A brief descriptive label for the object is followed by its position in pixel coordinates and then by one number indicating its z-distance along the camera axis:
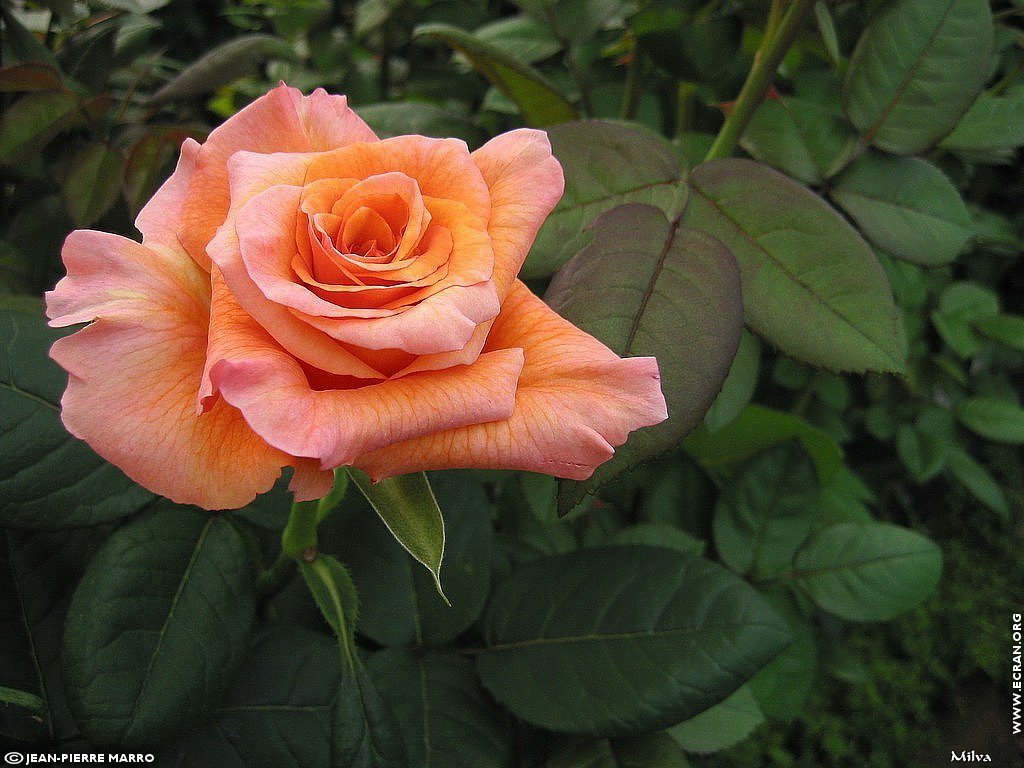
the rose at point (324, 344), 0.17
